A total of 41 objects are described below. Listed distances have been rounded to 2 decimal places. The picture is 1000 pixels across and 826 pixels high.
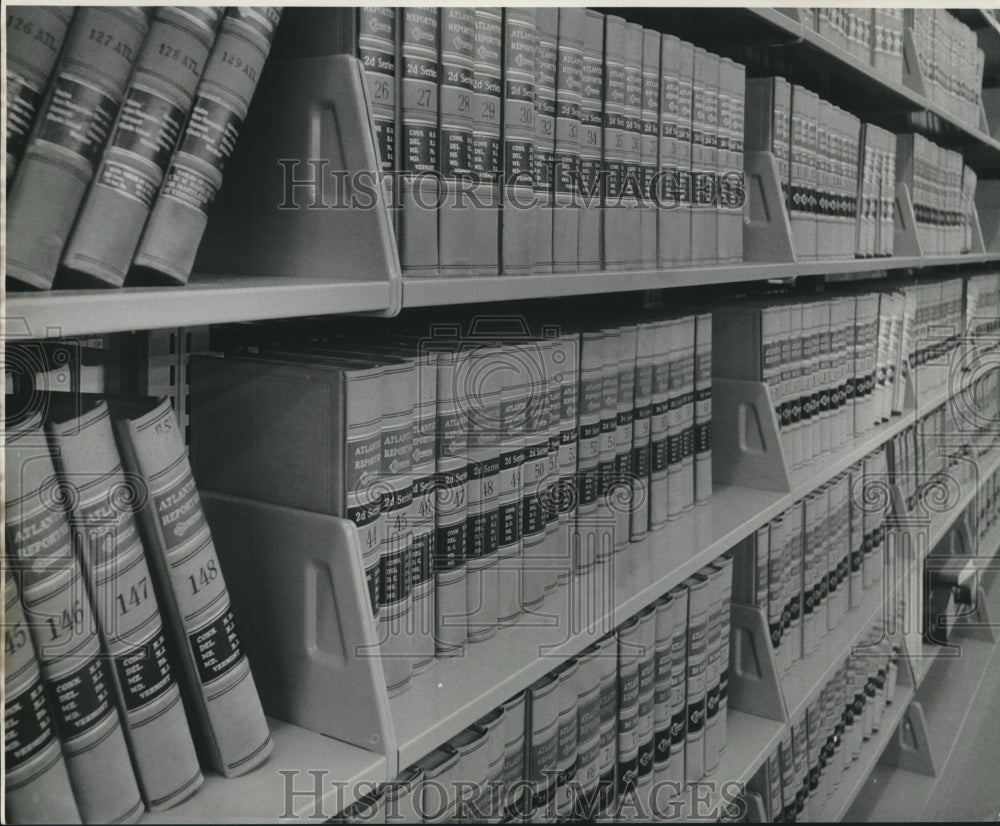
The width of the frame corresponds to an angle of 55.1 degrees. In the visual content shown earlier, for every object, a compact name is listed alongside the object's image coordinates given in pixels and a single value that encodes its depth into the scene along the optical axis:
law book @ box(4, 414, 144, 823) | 0.61
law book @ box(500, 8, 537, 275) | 0.96
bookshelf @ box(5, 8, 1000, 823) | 0.62
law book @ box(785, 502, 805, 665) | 1.73
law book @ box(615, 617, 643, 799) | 1.24
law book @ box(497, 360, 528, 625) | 1.04
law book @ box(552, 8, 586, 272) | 1.06
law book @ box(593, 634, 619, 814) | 1.20
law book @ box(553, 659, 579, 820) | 1.12
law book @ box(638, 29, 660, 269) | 1.22
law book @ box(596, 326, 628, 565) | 1.24
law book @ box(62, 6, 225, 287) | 0.63
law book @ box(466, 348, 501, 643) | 1.00
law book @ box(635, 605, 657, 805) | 1.28
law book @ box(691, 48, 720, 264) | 1.35
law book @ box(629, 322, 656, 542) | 1.32
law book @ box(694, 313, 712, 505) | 1.47
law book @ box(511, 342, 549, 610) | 1.08
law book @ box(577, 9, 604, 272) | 1.10
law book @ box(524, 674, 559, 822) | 1.07
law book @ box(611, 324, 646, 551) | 1.28
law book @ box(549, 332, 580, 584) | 1.13
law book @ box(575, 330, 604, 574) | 1.20
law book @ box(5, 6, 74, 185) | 0.59
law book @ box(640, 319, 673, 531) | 1.35
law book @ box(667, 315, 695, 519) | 1.40
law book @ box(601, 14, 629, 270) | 1.14
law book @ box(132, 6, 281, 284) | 0.67
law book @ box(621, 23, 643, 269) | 1.18
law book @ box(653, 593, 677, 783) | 1.32
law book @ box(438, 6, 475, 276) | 0.88
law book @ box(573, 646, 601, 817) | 1.15
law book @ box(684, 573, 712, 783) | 1.40
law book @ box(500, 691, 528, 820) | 1.03
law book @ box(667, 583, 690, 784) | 1.36
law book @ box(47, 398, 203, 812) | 0.64
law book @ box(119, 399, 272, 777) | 0.69
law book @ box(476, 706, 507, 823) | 0.99
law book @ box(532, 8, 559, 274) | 1.02
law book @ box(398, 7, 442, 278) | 0.84
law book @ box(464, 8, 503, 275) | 0.92
